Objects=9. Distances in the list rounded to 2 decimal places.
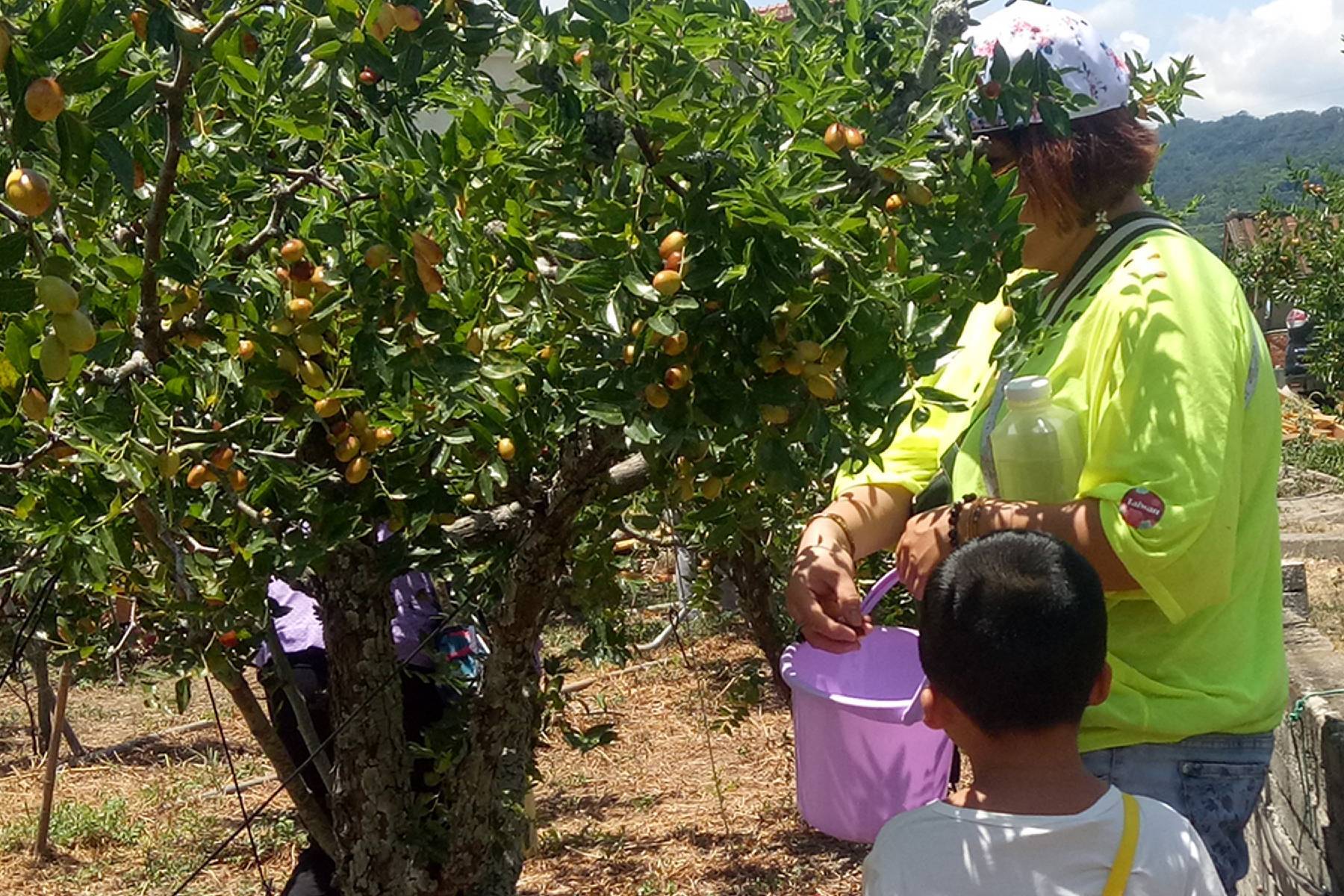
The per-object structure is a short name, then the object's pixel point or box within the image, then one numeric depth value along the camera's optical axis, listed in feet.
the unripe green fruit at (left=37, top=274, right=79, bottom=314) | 3.68
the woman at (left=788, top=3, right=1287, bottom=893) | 4.98
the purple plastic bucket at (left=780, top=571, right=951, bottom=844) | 6.22
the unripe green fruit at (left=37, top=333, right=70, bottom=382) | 3.90
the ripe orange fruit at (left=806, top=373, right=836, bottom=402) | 4.95
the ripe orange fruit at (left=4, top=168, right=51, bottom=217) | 3.67
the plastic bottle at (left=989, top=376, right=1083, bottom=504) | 5.28
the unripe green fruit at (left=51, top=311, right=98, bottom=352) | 3.83
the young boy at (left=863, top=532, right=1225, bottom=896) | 4.68
